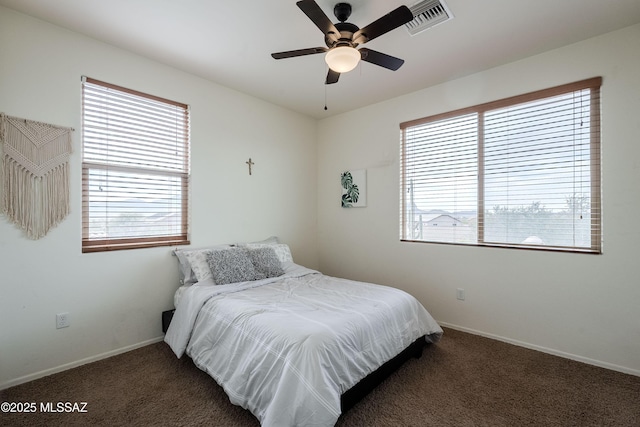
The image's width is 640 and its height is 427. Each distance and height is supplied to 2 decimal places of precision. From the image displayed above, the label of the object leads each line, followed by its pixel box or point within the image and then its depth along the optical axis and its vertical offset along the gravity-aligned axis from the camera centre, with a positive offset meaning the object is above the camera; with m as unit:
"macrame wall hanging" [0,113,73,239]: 2.13 +0.30
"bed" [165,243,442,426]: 1.57 -0.81
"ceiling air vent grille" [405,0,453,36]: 2.01 +1.42
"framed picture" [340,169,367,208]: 3.94 +0.34
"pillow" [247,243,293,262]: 3.41 -0.44
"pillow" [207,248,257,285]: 2.71 -0.51
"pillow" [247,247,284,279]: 3.00 -0.52
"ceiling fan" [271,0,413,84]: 1.68 +1.12
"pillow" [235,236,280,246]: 3.54 -0.35
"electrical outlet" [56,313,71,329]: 2.33 -0.85
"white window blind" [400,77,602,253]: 2.54 +0.41
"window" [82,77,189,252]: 2.54 +0.42
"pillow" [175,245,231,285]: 2.78 -0.50
